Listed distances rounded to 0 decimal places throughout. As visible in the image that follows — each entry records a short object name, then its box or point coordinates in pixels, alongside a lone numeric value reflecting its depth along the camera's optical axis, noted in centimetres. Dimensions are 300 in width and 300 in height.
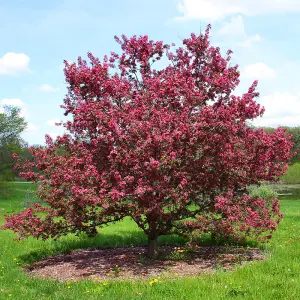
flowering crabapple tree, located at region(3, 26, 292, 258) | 791
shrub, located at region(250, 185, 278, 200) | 1700
